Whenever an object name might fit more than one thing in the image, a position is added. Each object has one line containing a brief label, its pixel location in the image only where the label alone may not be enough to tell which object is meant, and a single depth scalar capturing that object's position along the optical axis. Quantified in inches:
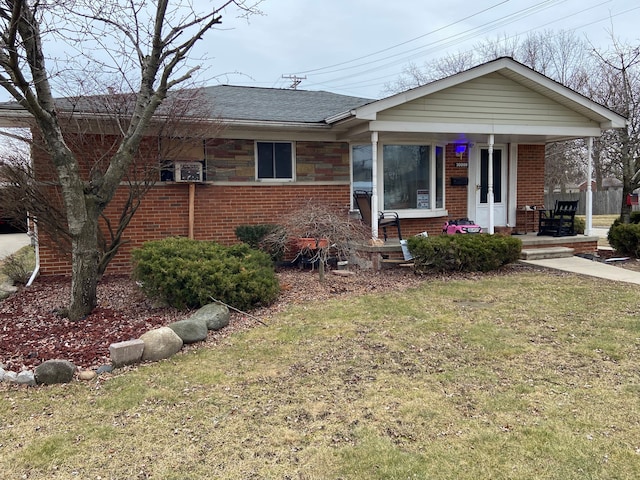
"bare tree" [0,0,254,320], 200.7
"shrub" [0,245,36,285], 316.8
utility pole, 1245.7
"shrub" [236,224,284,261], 341.7
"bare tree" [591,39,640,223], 485.1
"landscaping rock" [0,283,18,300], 275.0
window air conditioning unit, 347.3
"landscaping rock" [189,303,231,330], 206.5
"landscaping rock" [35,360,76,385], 152.8
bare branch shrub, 289.9
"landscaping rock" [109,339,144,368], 166.2
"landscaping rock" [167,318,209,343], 189.5
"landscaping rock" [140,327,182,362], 173.5
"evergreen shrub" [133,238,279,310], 224.8
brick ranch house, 349.7
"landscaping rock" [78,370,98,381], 156.3
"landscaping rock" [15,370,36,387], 152.6
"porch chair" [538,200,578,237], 413.1
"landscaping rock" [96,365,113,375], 161.6
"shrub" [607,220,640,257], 387.9
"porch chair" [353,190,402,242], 391.2
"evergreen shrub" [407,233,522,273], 315.3
